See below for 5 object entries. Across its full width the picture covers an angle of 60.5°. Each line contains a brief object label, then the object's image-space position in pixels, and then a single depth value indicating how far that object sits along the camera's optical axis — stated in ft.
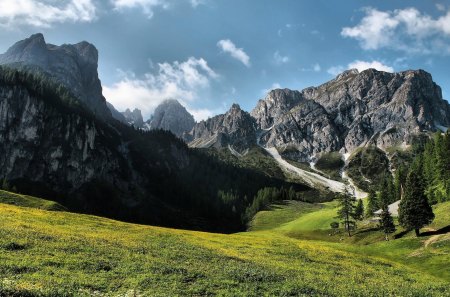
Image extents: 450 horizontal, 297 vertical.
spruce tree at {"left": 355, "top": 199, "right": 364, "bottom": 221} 449.80
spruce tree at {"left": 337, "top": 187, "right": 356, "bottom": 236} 409.69
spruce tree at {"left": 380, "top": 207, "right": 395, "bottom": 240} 309.16
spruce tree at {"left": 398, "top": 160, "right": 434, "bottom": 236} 264.11
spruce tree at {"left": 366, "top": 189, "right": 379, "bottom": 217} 487.37
